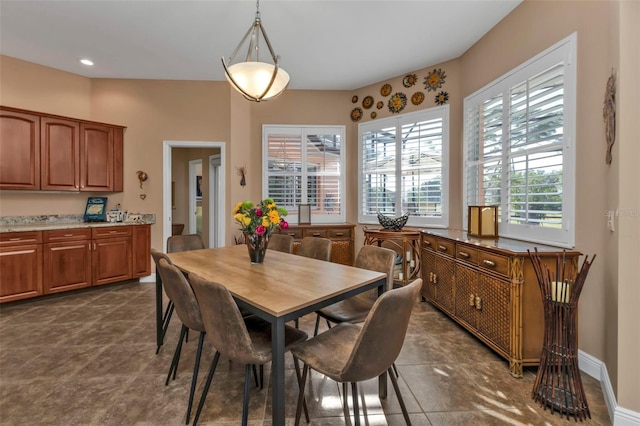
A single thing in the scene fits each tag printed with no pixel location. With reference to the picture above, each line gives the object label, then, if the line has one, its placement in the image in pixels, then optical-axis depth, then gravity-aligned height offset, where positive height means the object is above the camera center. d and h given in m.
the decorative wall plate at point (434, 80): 3.90 +1.79
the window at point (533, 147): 2.24 +0.58
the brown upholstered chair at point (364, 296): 2.05 -0.67
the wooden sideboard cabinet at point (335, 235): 4.49 -0.40
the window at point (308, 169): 4.86 +0.69
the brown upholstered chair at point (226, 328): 1.34 -0.58
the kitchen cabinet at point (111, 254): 3.95 -0.64
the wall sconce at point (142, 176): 4.45 +0.51
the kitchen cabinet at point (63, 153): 3.54 +0.76
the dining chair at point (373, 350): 1.22 -0.63
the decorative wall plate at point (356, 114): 4.76 +1.60
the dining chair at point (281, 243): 3.07 -0.37
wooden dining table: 1.29 -0.44
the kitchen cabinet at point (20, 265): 3.28 -0.67
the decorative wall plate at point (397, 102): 4.26 +1.62
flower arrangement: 2.15 -0.06
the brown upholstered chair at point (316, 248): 2.72 -0.38
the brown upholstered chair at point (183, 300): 1.66 -0.55
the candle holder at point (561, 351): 1.72 -0.87
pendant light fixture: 2.16 +1.01
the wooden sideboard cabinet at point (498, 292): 2.06 -0.66
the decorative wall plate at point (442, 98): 3.87 +1.52
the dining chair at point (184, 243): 3.04 -0.36
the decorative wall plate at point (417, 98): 4.09 +1.61
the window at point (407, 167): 3.96 +0.64
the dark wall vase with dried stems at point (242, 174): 4.65 +0.58
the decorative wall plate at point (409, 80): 4.14 +1.89
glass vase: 2.22 -0.28
